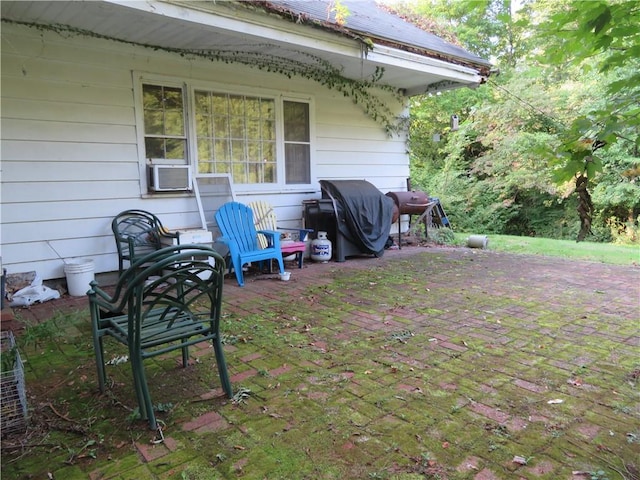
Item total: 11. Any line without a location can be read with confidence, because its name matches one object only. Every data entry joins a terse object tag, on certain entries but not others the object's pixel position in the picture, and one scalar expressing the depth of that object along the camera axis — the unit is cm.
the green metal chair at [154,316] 186
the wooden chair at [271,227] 536
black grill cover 604
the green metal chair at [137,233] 450
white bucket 423
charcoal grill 712
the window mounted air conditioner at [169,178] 479
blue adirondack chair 475
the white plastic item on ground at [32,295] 390
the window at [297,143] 619
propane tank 602
